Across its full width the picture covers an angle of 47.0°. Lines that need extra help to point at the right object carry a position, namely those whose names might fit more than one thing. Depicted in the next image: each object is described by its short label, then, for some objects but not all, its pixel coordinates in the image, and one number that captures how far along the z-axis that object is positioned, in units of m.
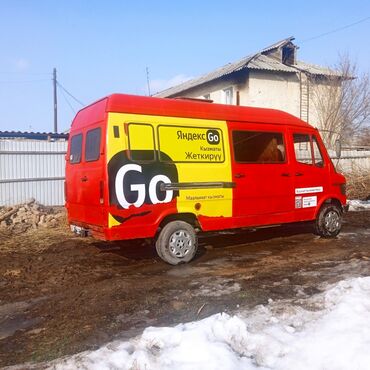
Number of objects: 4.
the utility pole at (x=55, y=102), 37.69
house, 22.86
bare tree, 25.19
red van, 6.23
